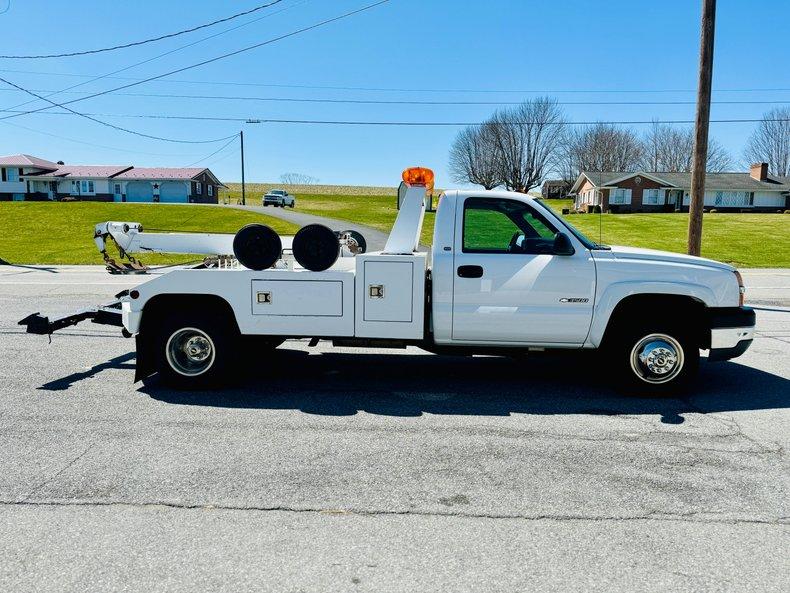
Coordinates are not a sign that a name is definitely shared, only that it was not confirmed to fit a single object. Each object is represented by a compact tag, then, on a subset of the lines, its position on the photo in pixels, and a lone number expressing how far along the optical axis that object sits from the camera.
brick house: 66.69
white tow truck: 6.04
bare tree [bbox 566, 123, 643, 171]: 90.06
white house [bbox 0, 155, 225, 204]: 75.25
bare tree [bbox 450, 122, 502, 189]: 78.56
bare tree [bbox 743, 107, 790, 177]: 92.19
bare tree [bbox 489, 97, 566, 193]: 79.19
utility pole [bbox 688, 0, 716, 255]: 13.44
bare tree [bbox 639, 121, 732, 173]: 96.50
